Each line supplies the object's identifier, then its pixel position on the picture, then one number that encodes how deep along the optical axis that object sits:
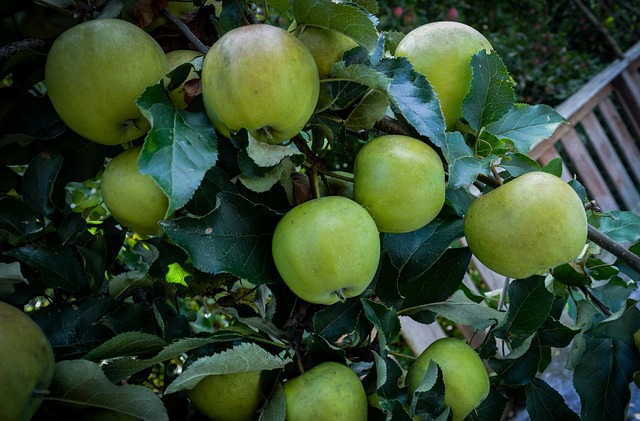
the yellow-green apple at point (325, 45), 0.63
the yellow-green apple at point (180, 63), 0.60
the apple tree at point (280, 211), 0.55
